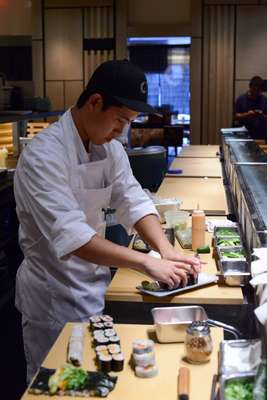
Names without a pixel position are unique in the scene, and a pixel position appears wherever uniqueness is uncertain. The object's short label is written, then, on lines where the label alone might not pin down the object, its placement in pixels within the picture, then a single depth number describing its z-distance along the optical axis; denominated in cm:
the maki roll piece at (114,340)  181
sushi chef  203
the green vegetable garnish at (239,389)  133
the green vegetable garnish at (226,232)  302
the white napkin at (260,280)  168
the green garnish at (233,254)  261
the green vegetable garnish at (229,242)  279
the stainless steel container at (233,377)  136
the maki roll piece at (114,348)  173
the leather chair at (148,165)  611
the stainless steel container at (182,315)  196
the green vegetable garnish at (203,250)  292
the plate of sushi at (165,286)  231
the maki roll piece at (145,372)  166
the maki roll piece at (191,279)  233
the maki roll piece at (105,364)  168
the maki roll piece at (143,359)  167
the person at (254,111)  866
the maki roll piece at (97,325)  191
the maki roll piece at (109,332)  186
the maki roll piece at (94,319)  195
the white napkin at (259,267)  176
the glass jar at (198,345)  171
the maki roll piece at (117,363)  168
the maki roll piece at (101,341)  181
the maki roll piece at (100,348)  175
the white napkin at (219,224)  318
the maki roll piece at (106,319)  196
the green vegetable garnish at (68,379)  156
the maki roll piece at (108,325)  192
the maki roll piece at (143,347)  169
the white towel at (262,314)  149
